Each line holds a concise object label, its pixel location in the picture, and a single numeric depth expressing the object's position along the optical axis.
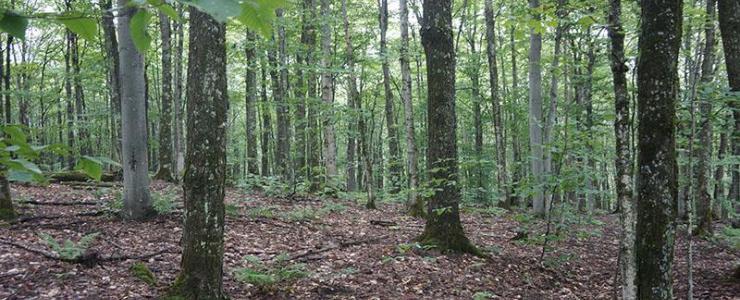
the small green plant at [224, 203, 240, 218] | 9.60
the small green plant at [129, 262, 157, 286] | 5.46
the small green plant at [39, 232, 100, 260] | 5.73
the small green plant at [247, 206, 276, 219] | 9.93
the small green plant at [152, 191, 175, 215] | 8.55
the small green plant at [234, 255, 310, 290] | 5.67
